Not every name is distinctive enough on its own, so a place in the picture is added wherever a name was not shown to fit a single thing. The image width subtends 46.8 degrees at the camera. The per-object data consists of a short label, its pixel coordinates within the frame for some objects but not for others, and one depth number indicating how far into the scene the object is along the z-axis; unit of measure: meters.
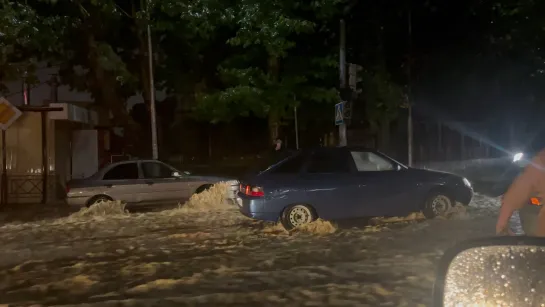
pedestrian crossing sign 15.51
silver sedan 15.52
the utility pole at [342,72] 16.44
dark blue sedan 11.26
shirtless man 4.29
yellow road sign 16.11
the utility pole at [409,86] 24.58
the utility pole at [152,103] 20.61
